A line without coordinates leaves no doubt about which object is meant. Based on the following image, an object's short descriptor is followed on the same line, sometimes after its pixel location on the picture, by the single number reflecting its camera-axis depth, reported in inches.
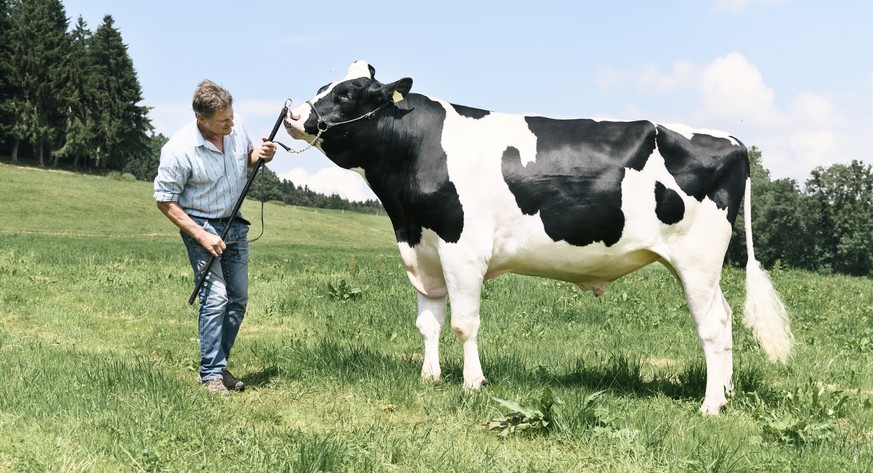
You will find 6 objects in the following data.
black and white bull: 232.4
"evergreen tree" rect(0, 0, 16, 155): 2932.3
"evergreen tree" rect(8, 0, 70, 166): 2957.7
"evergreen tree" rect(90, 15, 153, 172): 3122.5
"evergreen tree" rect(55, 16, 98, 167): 2965.1
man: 243.6
